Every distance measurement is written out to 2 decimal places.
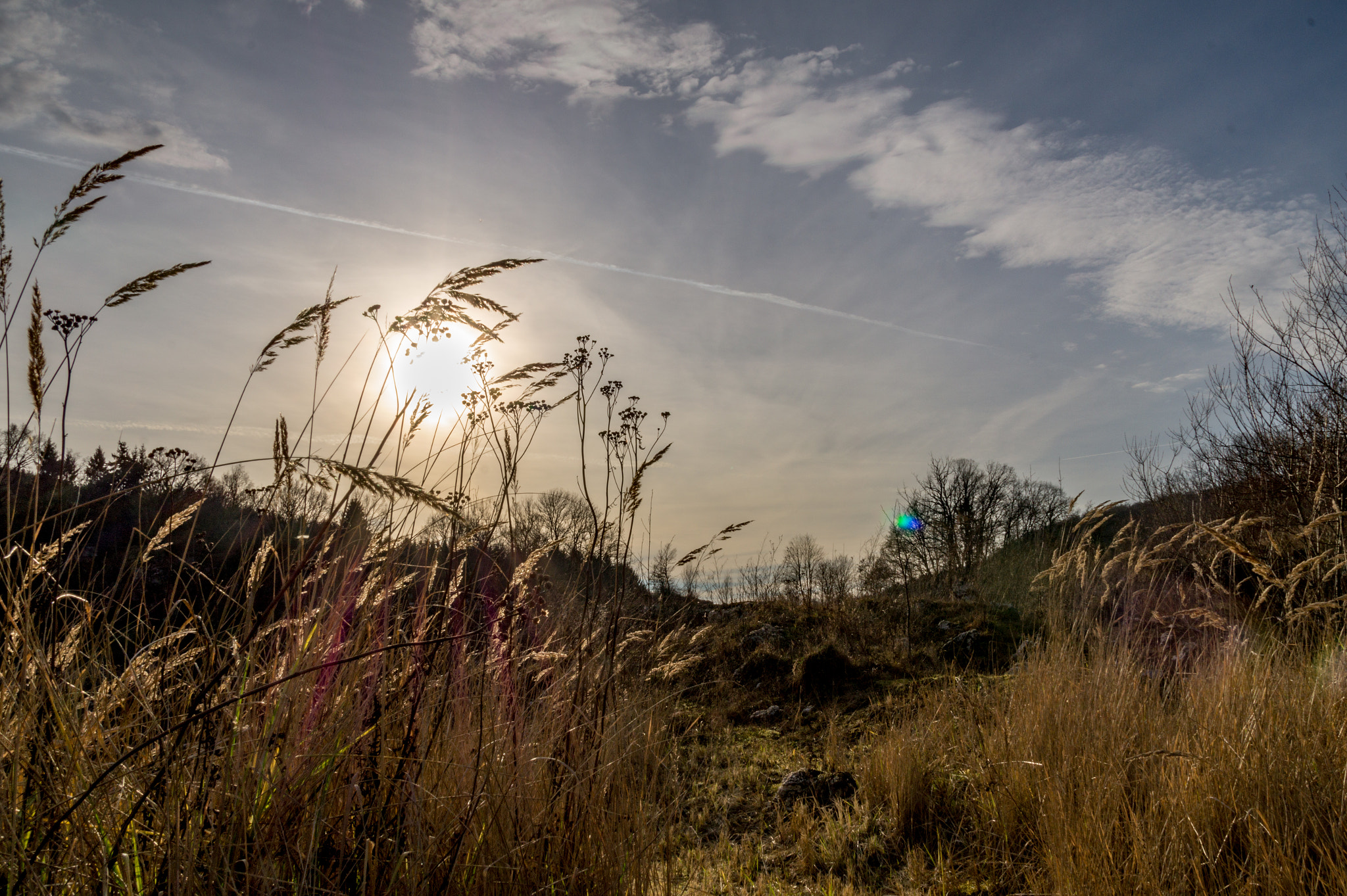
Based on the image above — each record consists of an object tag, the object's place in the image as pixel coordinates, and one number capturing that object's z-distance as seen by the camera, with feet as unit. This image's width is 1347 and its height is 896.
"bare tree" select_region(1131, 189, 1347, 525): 29.30
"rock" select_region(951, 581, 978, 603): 35.73
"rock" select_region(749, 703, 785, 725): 21.04
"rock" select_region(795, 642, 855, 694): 22.67
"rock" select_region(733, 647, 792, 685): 24.91
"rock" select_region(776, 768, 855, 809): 13.33
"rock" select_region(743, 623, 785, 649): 28.22
